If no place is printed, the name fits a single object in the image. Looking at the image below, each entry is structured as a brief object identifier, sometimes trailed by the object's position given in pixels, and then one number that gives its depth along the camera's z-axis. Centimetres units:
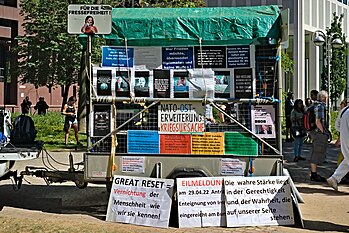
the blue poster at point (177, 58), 849
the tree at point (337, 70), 4775
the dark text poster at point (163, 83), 845
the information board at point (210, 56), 845
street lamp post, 2488
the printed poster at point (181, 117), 836
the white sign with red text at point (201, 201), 816
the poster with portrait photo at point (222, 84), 841
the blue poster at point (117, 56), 854
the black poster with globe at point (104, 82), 854
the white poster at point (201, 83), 838
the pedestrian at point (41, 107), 3759
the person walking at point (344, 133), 874
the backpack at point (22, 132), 956
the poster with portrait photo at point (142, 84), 851
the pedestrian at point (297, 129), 1564
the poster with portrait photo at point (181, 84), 843
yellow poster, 835
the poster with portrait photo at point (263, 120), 834
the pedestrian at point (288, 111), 2136
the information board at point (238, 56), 839
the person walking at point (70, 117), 1877
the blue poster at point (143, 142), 843
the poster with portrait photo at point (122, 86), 854
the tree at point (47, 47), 3403
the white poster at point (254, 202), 816
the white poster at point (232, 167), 834
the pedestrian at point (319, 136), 1192
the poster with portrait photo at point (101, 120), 855
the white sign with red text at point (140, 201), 822
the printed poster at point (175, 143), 838
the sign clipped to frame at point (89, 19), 835
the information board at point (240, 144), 834
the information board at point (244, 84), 835
